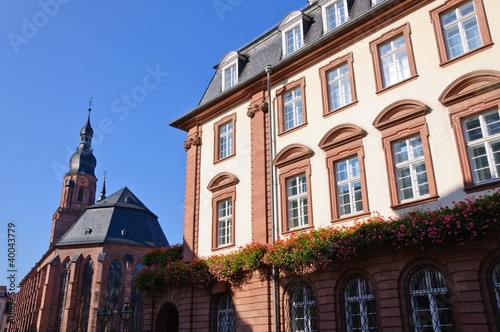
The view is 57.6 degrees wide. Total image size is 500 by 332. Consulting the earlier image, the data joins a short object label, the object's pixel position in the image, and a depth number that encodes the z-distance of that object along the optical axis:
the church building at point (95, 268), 45.59
